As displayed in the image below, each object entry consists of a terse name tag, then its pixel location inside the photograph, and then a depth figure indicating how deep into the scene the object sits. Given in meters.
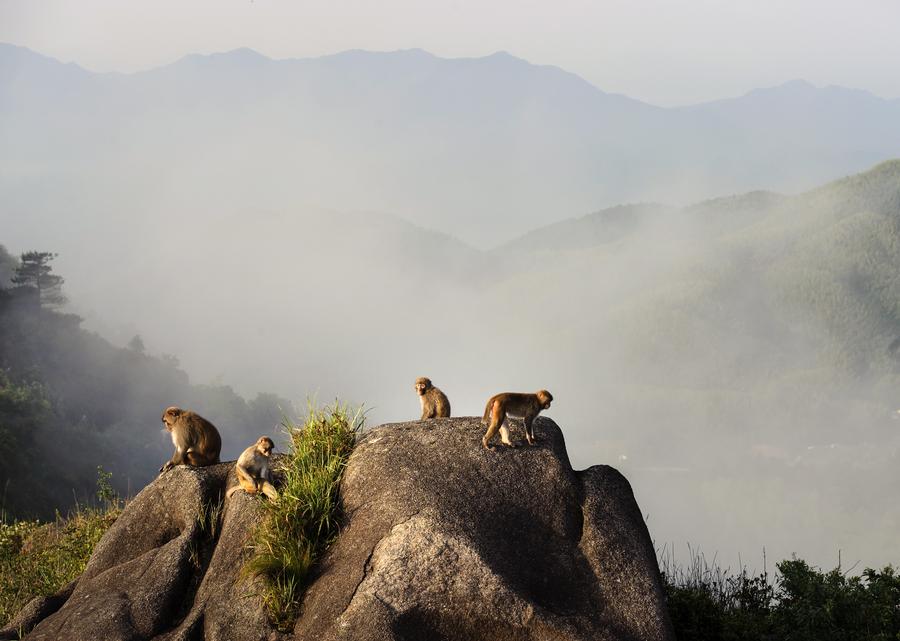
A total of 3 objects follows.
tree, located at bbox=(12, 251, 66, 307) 101.62
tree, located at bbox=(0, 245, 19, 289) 112.96
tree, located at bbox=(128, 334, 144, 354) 119.30
